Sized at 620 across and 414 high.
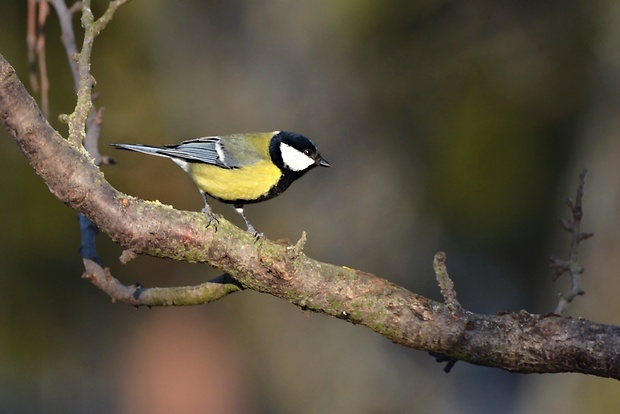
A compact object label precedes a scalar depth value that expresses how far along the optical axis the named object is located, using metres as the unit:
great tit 4.96
